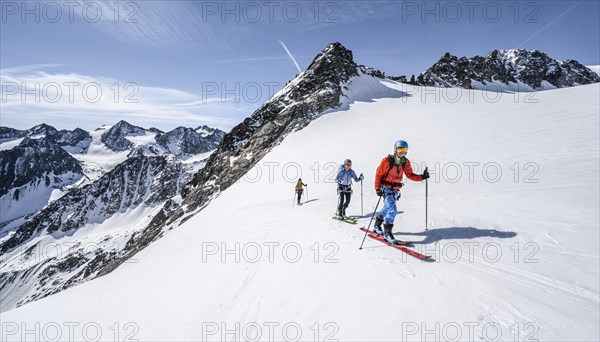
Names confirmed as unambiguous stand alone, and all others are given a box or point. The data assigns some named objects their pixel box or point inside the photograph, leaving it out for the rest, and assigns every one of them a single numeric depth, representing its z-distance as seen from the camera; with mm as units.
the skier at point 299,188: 16303
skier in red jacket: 7911
